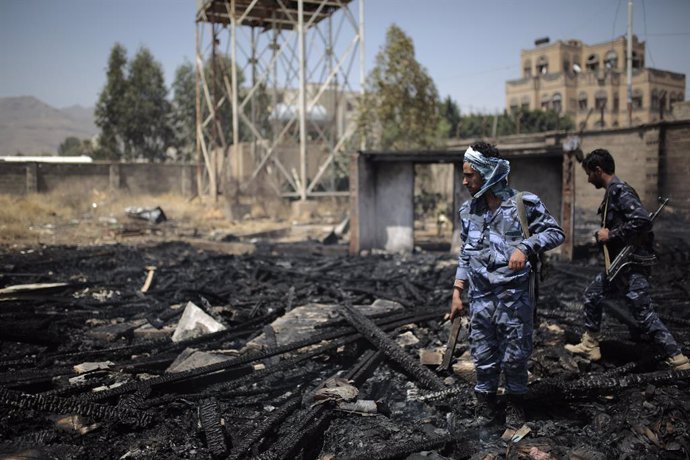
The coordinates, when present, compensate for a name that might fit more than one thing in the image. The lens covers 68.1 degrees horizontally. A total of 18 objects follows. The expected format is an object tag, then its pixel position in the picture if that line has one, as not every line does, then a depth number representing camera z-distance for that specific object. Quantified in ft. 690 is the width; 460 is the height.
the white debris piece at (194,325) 21.39
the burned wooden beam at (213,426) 12.21
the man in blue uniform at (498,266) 12.14
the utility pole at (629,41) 90.38
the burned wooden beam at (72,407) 13.69
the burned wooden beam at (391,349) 16.05
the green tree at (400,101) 62.64
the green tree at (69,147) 170.71
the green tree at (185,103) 130.62
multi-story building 166.20
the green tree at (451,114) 145.89
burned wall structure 40.34
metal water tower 65.36
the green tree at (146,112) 122.97
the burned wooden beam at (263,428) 11.93
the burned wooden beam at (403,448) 11.55
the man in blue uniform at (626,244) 15.53
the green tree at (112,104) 120.88
